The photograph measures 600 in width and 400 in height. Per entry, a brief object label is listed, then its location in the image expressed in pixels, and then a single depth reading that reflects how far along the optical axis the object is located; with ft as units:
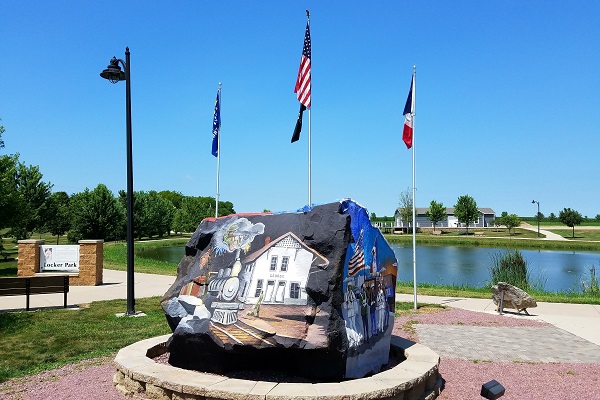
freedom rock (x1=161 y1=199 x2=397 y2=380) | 17.29
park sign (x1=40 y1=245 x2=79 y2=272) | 57.77
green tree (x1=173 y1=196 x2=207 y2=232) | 279.28
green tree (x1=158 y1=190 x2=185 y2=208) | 414.41
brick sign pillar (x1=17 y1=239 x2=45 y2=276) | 58.54
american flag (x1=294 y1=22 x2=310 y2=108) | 39.17
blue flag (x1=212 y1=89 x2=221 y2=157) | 54.10
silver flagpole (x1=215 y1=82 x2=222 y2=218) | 55.49
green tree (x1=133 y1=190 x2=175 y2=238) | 211.41
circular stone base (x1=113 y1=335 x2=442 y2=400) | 15.49
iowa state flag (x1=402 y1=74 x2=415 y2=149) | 44.39
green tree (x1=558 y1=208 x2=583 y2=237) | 230.68
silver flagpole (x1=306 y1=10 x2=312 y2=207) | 35.77
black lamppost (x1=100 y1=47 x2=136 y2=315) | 36.19
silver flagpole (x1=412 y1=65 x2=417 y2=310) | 44.18
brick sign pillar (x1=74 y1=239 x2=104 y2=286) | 57.00
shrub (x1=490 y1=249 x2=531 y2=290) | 59.72
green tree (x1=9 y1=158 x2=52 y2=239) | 144.46
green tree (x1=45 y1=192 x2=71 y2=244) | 155.74
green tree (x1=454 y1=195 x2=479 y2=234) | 267.39
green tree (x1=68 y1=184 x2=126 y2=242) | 166.71
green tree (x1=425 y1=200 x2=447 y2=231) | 276.00
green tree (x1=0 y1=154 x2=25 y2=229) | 69.00
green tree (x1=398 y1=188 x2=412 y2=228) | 288.53
